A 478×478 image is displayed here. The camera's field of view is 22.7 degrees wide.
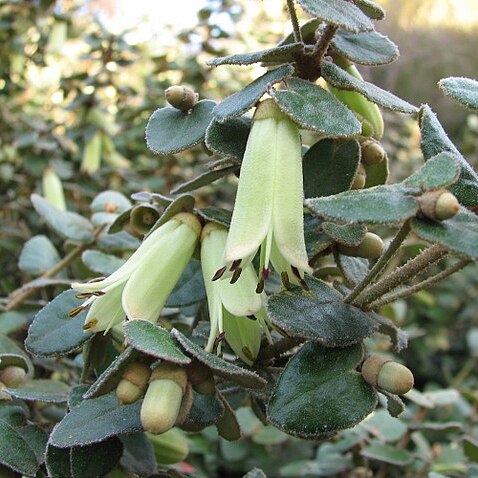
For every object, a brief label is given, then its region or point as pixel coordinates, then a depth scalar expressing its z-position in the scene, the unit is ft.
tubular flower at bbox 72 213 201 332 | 0.69
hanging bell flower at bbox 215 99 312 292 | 0.66
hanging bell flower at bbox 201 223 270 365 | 0.67
